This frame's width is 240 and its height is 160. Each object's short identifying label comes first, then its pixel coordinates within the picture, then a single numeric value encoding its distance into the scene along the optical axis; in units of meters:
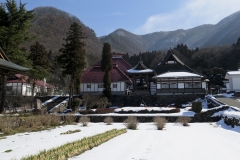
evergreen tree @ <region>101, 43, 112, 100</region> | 32.12
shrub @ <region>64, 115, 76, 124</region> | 17.04
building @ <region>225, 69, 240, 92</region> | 35.77
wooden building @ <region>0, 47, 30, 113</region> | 14.12
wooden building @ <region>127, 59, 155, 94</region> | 35.81
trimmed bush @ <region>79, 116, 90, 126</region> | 15.91
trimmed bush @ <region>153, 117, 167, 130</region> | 13.58
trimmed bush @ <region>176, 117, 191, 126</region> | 16.00
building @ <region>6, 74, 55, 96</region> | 38.43
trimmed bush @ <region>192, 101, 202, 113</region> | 20.95
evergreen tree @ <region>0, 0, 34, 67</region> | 20.92
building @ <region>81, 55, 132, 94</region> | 37.05
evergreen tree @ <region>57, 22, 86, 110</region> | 29.42
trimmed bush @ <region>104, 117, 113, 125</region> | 17.55
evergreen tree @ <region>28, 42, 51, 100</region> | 33.63
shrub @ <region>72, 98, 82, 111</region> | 26.88
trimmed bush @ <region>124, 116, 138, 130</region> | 13.93
